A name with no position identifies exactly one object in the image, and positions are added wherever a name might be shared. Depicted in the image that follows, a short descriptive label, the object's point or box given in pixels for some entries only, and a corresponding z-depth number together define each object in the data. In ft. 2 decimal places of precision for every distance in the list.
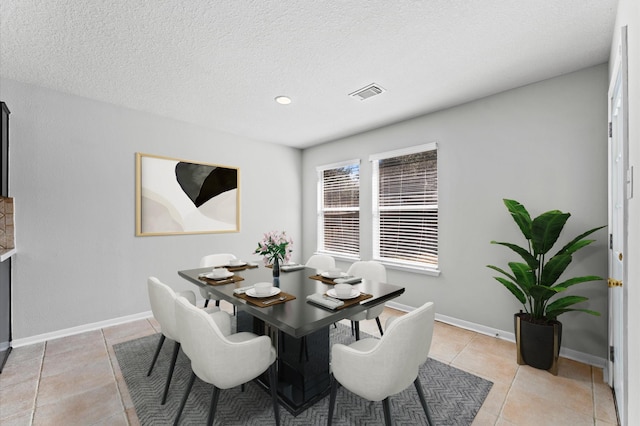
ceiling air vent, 9.52
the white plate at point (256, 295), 6.19
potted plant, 7.44
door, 4.74
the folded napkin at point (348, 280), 7.59
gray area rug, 5.94
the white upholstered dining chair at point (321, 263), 10.71
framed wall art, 11.93
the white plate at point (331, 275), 8.00
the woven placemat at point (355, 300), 5.68
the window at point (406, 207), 11.89
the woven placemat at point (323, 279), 7.82
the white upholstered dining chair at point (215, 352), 4.68
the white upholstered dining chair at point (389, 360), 4.40
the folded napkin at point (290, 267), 9.43
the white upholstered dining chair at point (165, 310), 6.15
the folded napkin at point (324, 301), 5.62
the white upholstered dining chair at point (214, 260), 10.53
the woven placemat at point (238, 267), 9.62
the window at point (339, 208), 15.14
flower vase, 7.82
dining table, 5.33
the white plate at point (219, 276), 7.93
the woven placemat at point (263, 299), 5.81
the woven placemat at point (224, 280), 7.71
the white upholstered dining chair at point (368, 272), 8.78
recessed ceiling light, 10.35
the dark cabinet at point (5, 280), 8.28
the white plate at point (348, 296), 6.08
